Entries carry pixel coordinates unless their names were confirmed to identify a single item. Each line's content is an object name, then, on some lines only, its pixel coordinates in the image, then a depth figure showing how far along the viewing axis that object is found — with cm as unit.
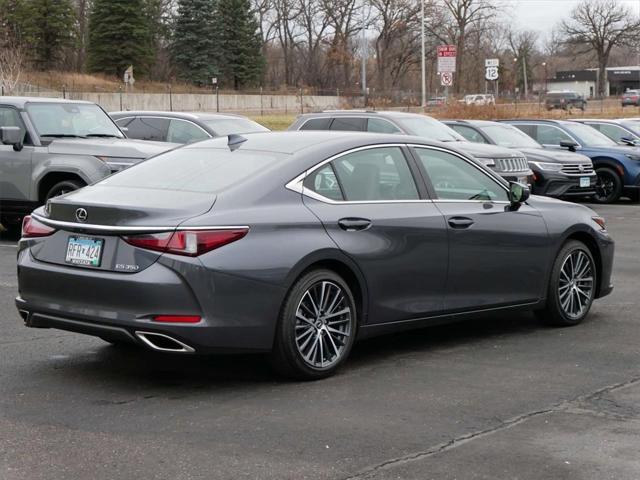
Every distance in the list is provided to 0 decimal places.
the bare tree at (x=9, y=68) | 4644
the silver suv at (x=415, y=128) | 1720
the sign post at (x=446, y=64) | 3650
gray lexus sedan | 578
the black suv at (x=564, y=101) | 7112
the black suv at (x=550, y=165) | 1911
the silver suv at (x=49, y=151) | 1295
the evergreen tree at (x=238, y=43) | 8888
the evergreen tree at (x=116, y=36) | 7825
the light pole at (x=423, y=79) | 5164
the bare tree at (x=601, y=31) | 10775
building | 12050
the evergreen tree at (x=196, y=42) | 8606
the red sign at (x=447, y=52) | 3766
